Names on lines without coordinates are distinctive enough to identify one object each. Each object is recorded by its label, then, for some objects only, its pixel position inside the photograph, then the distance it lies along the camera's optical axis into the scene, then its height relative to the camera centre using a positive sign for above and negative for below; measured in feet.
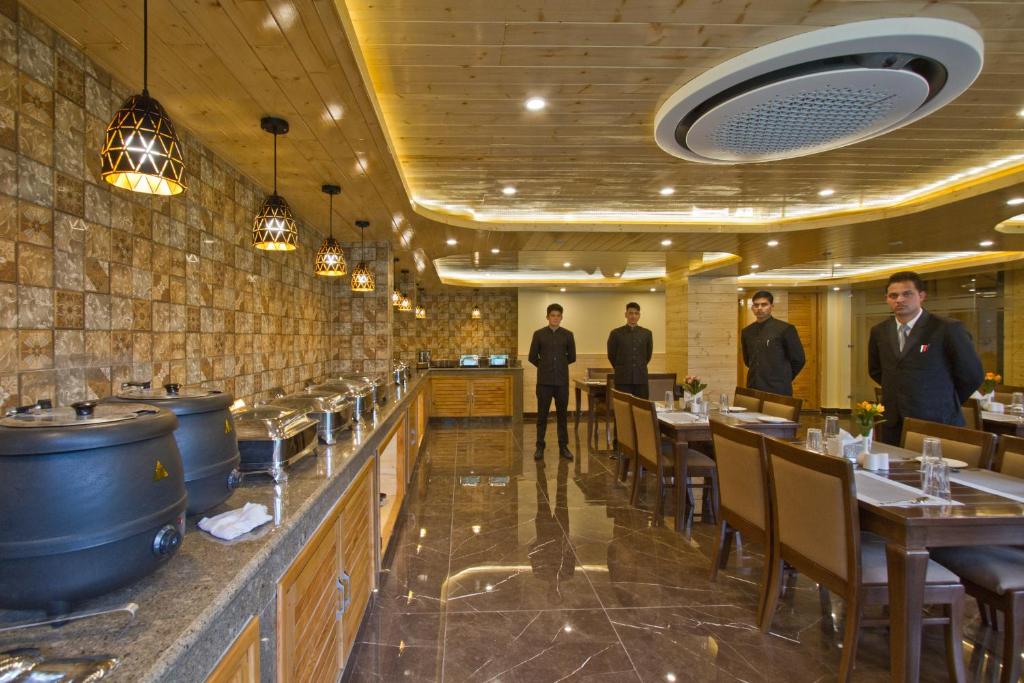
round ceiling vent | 6.92 +3.82
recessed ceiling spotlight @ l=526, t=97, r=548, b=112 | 8.95 +4.16
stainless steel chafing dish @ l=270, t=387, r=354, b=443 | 7.82 -1.04
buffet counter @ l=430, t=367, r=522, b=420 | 28.89 -2.78
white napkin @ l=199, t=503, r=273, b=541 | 4.17 -1.49
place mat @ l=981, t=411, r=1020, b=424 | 14.15 -2.10
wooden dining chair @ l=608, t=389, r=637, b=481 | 14.20 -2.39
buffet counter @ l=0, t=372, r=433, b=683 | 2.77 -1.61
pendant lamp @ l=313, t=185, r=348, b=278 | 11.36 +1.79
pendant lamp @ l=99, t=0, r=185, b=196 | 4.64 +1.81
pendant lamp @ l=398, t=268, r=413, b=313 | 24.81 +1.87
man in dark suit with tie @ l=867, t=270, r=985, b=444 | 10.16 -0.36
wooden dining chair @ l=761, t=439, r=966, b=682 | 6.31 -2.74
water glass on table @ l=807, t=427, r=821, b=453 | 9.04 -1.73
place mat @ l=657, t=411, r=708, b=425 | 12.68 -1.94
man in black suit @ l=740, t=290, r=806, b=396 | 15.44 -0.25
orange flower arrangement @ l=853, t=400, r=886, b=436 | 8.72 -1.27
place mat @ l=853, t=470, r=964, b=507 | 6.40 -1.96
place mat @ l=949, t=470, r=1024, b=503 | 6.83 -1.98
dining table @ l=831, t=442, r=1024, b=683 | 5.91 -2.23
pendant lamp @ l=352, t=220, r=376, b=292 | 13.78 +1.67
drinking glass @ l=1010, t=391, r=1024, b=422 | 15.62 -1.94
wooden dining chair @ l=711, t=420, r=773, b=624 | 8.16 -2.48
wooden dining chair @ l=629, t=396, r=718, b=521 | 12.47 -2.94
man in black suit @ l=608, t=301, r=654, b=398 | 19.58 -0.45
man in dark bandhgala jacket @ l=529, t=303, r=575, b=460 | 20.24 -0.79
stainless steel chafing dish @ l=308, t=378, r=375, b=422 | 9.83 -0.97
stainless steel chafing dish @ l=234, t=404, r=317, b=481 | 5.84 -1.12
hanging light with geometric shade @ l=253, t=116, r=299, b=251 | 8.27 +1.91
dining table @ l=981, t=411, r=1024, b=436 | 13.84 -2.24
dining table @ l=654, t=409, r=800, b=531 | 12.17 -2.15
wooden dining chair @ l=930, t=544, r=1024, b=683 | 6.28 -2.99
